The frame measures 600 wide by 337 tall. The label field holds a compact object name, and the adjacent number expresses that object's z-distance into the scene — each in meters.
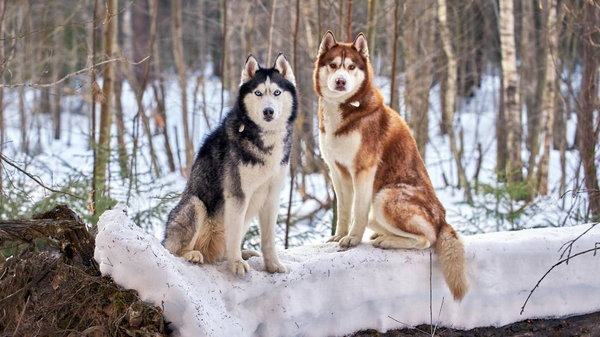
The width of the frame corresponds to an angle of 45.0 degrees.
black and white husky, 4.38
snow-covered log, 3.94
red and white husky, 5.09
